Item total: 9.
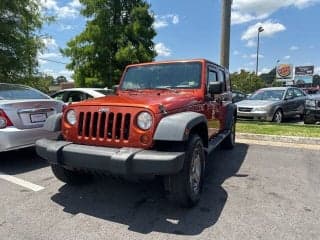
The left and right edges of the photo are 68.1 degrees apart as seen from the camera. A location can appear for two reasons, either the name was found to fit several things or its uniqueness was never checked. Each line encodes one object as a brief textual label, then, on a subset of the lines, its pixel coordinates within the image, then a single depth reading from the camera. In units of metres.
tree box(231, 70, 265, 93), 32.85
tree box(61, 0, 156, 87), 12.91
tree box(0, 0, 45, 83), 8.85
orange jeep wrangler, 2.46
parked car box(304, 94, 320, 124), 7.66
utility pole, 8.55
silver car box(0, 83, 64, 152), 3.84
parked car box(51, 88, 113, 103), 6.32
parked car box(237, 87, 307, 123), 8.36
